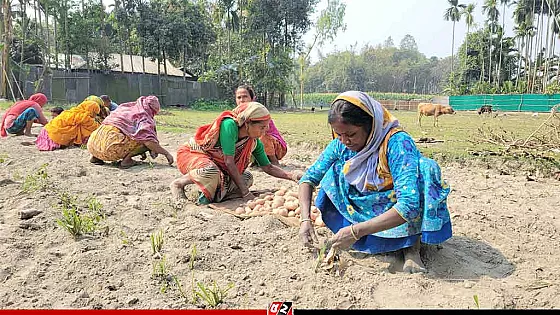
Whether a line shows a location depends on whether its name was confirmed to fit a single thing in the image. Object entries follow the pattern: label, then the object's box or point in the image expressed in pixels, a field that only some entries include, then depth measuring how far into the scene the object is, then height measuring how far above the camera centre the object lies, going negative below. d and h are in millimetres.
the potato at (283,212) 3335 -855
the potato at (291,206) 3402 -827
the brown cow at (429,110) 14689 -459
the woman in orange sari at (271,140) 5184 -547
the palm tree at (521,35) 40438 +5563
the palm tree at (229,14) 29219 +5451
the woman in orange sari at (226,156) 3689 -521
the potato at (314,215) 3225 -856
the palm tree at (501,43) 39681 +4845
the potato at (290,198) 3539 -805
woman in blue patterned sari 2252 -483
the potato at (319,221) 3100 -865
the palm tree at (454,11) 48594 +9207
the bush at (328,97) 52531 -109
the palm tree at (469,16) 46531 +8317
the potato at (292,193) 3664 -800
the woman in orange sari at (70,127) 6732 -472
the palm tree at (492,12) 43906 +8298
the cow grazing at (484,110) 24869 -776
